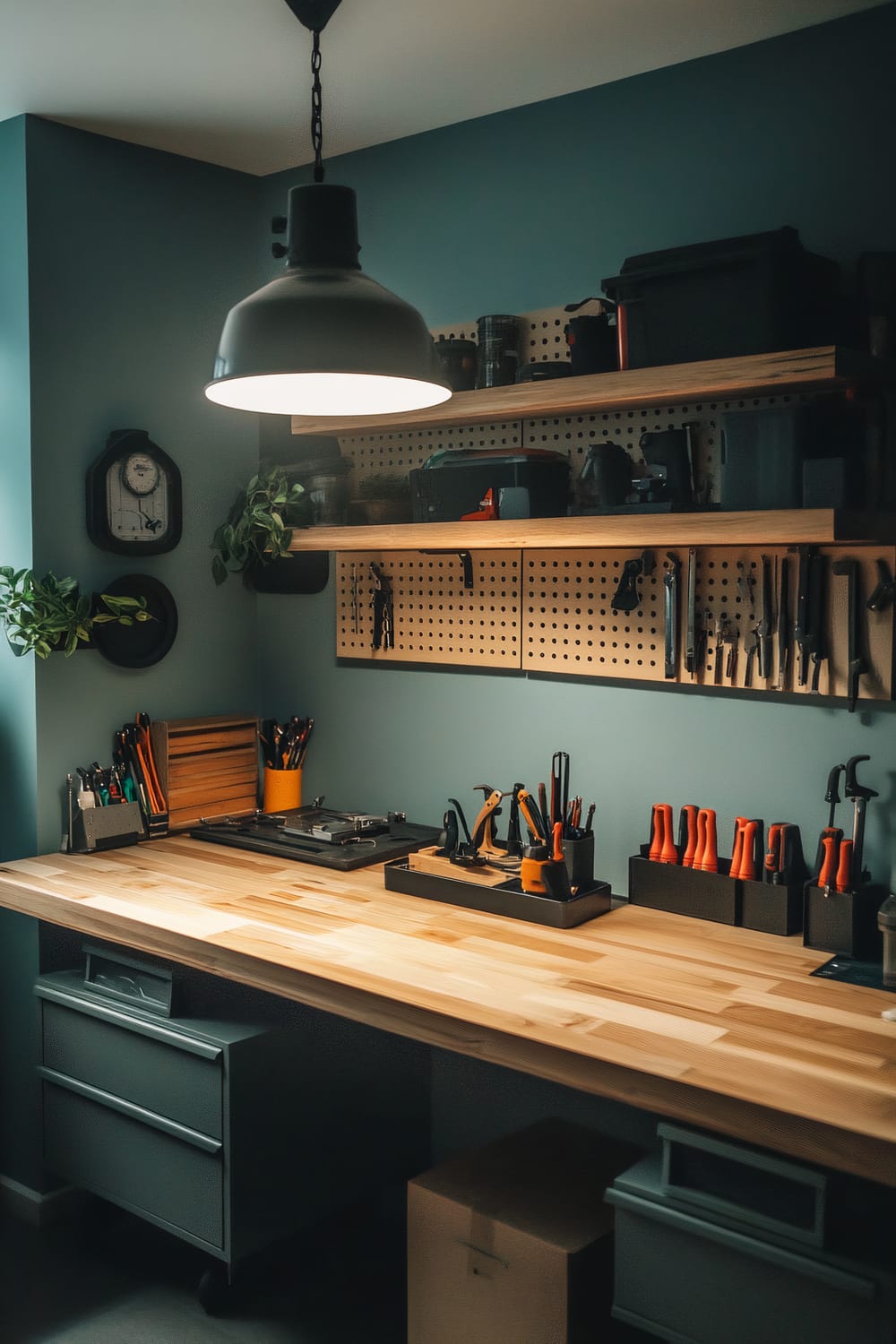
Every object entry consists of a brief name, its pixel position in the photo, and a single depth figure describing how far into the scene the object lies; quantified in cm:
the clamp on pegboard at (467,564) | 293
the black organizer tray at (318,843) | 283
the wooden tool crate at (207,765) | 318
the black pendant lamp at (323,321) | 175
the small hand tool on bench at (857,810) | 219
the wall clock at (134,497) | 306
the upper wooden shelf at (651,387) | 207
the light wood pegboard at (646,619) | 230
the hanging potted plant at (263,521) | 300
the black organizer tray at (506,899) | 238
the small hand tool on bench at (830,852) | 221
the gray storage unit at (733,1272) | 161
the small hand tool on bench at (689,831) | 247
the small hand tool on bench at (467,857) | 257
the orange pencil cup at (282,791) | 330
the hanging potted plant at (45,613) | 290
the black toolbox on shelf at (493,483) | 254
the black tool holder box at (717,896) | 231
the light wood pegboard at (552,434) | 250
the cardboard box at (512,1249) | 207
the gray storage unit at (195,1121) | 244
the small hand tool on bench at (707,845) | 243
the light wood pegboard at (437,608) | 290
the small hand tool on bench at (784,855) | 233
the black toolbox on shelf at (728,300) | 214
